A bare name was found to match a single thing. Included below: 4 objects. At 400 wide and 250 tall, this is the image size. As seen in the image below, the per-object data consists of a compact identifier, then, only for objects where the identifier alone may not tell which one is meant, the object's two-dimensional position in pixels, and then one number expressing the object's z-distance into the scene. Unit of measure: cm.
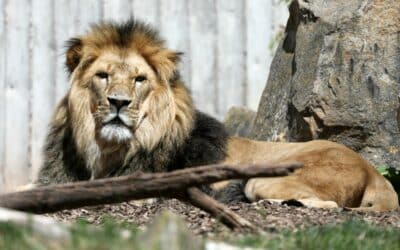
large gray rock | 1686
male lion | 1508
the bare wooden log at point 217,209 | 934
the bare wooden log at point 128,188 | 902
